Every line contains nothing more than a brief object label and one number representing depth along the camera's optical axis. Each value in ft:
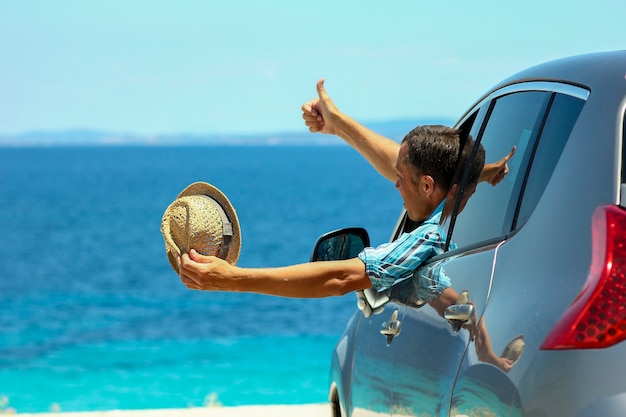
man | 17.97
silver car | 12.48
